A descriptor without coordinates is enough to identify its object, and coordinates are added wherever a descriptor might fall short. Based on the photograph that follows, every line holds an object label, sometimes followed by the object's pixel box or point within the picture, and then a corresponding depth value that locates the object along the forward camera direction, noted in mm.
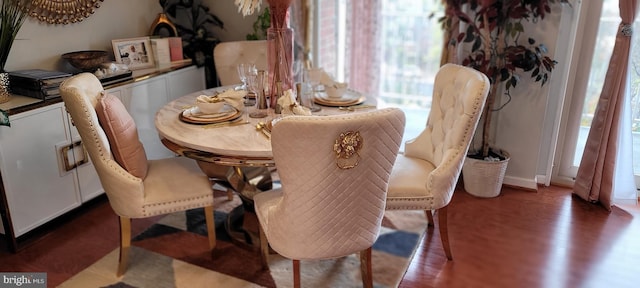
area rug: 2365
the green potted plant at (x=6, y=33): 2590
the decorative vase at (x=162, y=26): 3660
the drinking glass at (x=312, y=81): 2498
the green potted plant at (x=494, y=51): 2949
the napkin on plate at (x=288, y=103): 2314
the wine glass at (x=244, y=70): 2477
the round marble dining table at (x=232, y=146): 2023
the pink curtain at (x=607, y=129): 2879
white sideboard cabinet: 2512
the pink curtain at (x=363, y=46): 3762
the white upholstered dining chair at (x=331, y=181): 1618
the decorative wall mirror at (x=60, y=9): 2840
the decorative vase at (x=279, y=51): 2387
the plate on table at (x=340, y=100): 2605
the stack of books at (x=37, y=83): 2615
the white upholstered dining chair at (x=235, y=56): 3350
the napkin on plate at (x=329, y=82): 2658
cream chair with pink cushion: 2057
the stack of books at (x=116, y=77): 2973
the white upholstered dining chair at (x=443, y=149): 2189
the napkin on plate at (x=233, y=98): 2457
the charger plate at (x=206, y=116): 2316
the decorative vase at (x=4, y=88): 2578
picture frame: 3322
